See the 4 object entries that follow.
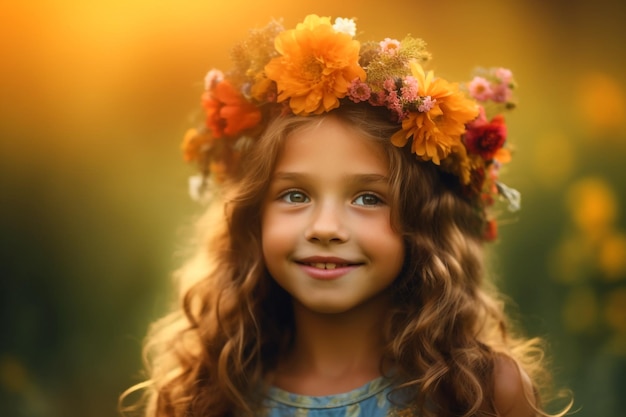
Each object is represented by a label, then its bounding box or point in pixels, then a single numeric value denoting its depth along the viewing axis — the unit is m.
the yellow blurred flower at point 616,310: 3.95
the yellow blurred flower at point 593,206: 4.00
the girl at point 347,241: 2.63
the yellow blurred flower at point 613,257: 3.96
